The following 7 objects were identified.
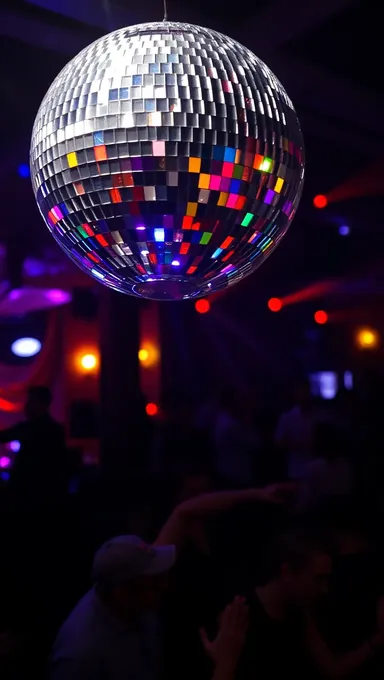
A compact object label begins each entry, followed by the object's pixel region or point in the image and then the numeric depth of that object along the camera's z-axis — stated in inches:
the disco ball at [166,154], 28.0
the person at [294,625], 79.7
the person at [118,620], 73.8
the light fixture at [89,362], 213.9
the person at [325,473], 116.3
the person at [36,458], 113.6
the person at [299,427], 141.4
